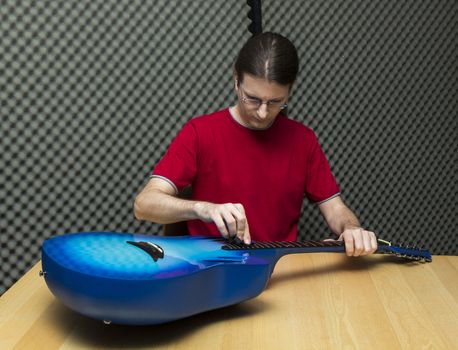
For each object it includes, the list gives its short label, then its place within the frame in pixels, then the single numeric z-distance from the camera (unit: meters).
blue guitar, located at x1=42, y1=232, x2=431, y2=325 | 0.82
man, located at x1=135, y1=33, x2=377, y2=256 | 1.42
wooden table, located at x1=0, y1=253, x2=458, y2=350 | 0.87
